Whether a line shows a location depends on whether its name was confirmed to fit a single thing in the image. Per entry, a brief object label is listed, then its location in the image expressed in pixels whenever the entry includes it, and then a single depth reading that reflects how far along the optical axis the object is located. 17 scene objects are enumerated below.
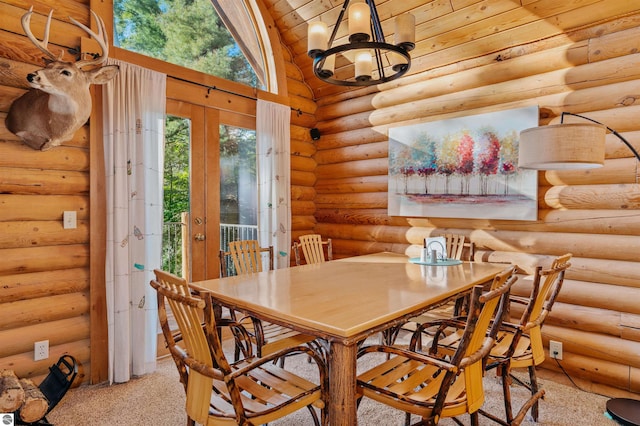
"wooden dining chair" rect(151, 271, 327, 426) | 1.49
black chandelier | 2.12
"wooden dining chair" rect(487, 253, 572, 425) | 2.12
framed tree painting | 3.26
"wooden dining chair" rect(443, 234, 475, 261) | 3.46
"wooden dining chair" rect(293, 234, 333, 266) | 3.62
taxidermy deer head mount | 2.42
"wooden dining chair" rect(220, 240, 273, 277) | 3.07
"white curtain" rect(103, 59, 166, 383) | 2.93
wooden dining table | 1.51
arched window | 3.29
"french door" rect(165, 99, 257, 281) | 3.65
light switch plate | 2.81
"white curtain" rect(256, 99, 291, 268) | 4.19
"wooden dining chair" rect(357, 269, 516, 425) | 1.55
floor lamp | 2.17
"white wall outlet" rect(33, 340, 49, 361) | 2.67
